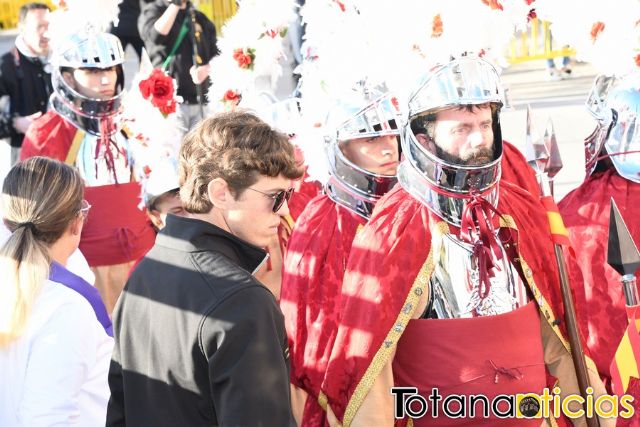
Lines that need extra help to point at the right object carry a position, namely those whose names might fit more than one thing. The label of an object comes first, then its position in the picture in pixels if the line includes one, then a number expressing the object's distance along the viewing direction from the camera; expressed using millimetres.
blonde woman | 5418
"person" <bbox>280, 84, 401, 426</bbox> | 7285
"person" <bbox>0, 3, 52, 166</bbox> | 13344
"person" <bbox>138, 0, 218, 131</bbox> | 15016
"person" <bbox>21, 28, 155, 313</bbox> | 11062
